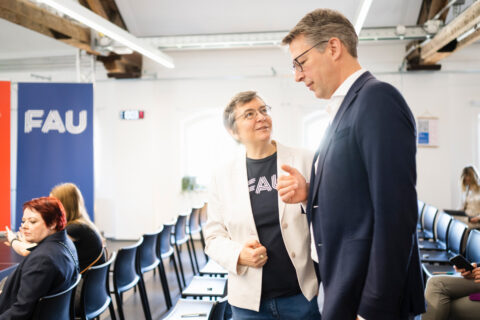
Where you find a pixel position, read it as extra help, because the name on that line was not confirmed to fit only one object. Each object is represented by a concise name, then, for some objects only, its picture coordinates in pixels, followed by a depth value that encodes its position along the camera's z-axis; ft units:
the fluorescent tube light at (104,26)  12.75
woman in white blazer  5.65
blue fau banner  19.02
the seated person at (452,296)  9.77
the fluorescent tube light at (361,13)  13.10
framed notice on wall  24.52
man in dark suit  3.26
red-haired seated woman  7.81
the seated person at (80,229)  10.48
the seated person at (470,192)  18.08
